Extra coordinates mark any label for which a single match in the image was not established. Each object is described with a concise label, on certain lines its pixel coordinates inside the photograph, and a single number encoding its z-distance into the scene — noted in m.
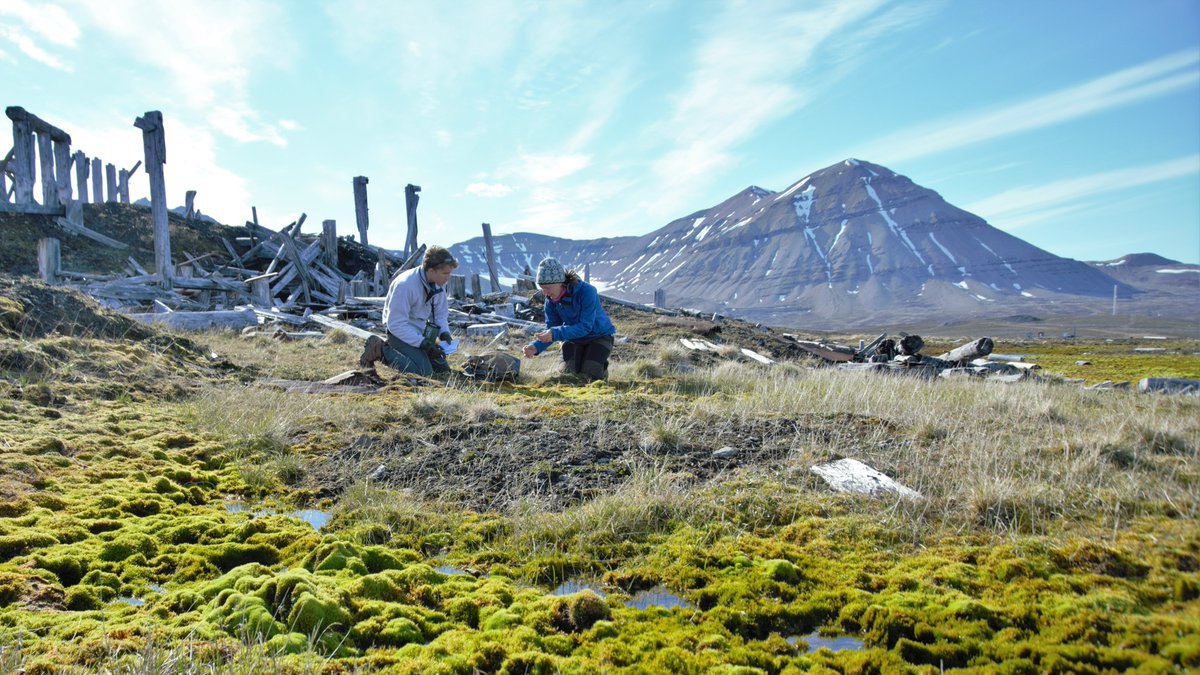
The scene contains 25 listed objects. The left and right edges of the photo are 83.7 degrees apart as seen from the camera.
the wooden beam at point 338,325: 12.91
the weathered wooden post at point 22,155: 17.23
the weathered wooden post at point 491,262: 23.55
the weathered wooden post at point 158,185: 14.12
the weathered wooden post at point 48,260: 13.16
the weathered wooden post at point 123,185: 33.56
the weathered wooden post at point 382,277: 20.16
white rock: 3.67
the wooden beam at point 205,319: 11.98
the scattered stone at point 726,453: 4.55
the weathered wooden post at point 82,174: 27.03
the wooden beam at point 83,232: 18.64
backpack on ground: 8.45
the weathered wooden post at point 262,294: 16.11
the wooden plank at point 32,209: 17.77
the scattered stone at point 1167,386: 7.88
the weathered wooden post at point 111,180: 32.19
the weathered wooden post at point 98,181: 31.36
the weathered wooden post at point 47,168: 18.97
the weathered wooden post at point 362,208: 23.46
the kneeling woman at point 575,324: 8.12
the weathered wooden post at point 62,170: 20.19
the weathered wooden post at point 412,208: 23.80
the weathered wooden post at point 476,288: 21.50
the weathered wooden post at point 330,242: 20.72
